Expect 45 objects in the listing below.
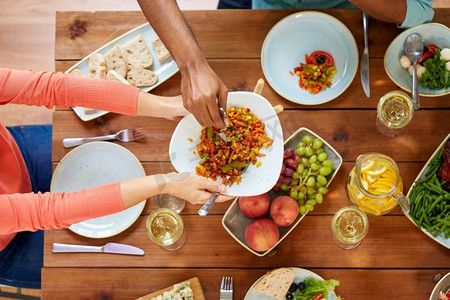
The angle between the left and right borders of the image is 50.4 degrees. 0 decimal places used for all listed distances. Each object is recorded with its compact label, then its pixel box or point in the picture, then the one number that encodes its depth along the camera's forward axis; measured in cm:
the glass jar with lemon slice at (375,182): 163
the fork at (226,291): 168
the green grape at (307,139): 168
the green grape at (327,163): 166
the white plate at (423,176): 166
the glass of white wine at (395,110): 169
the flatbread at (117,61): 177
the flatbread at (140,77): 177
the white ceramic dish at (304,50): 175
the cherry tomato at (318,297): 163
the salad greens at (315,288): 163
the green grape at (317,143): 167
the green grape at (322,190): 166
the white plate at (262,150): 156
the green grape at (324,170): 165
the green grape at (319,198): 166
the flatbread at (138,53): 178
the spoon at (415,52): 166
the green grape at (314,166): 165
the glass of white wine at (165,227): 165
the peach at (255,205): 165
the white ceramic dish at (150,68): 177
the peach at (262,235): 164
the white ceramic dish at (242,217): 169
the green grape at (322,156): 166
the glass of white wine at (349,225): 166
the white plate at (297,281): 166
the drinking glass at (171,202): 173
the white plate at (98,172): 173
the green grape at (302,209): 166
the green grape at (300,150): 168
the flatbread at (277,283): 164
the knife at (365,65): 175
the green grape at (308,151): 167
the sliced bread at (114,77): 174
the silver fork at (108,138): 176
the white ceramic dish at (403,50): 171
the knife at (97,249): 172
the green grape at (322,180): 165
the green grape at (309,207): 165
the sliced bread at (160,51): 176
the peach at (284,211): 163
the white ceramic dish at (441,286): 166
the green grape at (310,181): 165
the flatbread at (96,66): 175
